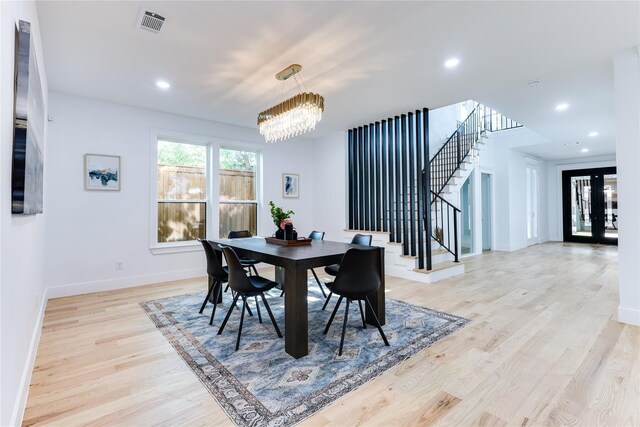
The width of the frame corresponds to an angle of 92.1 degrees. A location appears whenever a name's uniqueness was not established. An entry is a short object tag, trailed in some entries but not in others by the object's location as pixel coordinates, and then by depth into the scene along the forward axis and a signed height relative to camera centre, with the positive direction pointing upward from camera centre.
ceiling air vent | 2.47 +1.64
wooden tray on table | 3.30 -0.25
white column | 2.94 +0.36
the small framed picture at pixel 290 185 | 6.37 +0.70
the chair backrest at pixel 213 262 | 3.22 -0.45
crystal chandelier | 3.02 +1.10
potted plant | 3.54 +0.01
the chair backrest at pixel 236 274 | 2.58 -0.47
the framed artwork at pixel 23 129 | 1.51 +0.47
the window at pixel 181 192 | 5.07 +0.48
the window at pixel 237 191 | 5.67 +0.54
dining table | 2.39 -0.49
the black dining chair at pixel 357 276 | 2.44 -0.47
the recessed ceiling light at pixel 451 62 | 3.24 +1.66
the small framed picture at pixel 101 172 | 4.28 +0.68
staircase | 4.88 +0.39
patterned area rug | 1.85 -1.07
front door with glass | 9.02 +0.35
